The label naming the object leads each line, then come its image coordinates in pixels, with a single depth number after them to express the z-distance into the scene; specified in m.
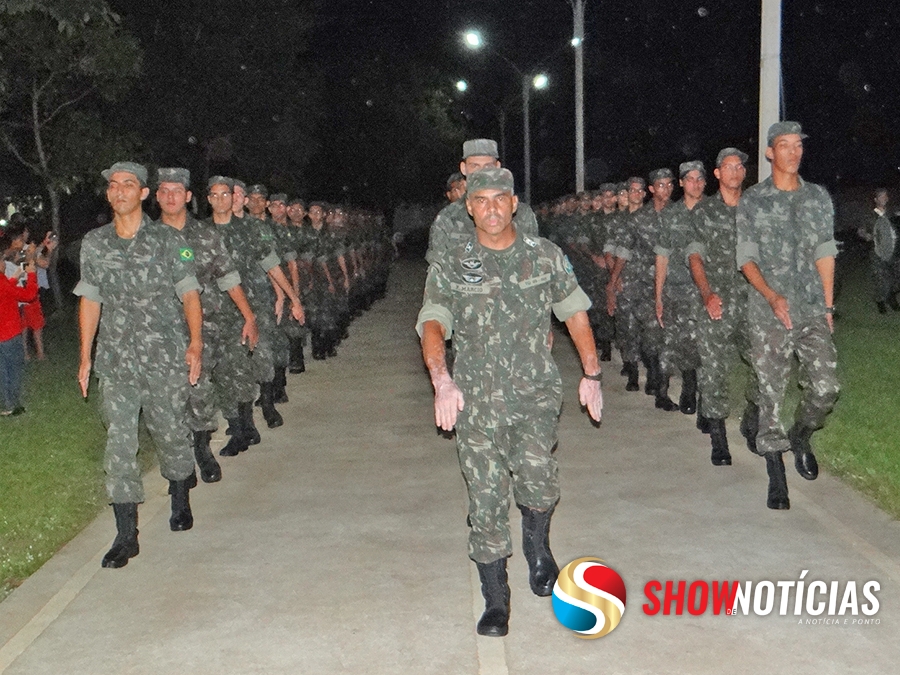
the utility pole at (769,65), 12.53
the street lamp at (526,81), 37.34
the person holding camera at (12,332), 11.52
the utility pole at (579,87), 26.16
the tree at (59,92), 22.67
